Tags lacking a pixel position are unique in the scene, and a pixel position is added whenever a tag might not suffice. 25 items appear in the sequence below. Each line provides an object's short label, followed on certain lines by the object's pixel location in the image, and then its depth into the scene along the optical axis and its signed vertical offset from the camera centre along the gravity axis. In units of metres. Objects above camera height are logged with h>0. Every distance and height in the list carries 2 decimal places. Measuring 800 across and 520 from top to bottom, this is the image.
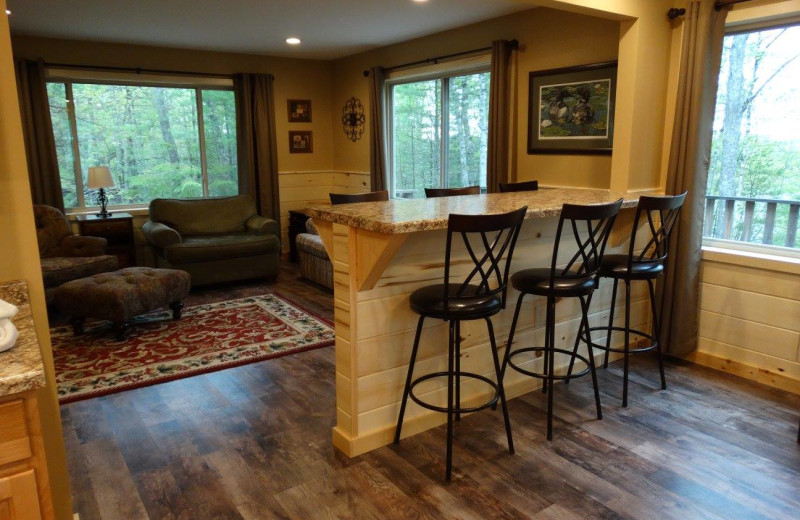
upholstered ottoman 3.95 -0.98
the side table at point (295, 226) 6.80 -0.82
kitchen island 2.31 -0.65
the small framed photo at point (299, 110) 7.09 +0.62
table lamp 5.50 -0.18
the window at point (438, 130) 5.31 +0.28
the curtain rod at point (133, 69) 5.71 +0.97
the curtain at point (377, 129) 6.19 +0.32
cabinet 1.20 -0.66
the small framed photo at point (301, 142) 7.18 +0.22
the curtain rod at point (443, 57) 4.59 +0.96
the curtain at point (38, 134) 5.41 +0.26
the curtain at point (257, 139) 6.62 +0.24
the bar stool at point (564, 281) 2.45 -0.58
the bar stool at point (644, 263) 2.84 -0.56
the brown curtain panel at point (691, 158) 3.24 -0.01
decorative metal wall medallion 6.81 +0.49
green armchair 5.34 -0.80
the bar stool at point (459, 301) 2.13 -0.59
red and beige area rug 3.43 -1.30
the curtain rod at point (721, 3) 3.16 +0.86
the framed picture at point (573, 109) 4.01 +0.36
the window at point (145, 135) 5.96 +0.28
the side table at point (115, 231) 5.55 -0.71
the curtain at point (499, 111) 4.62 +0.38
